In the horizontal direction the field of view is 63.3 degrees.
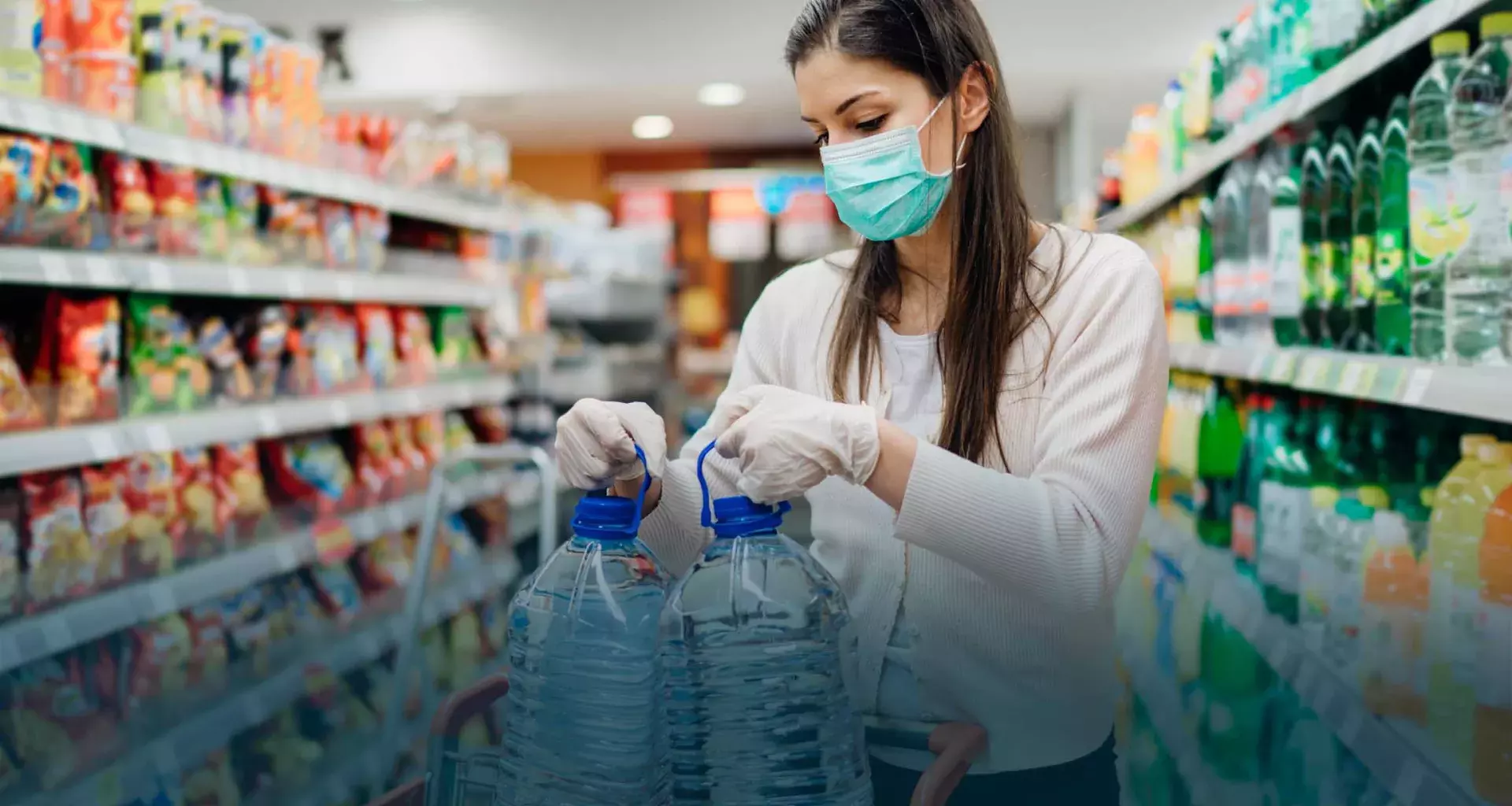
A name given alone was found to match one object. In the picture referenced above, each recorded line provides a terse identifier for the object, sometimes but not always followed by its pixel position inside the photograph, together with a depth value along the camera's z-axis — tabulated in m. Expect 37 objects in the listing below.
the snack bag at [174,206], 2.88
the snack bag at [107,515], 2.70
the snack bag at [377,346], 3.98
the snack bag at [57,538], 2.43
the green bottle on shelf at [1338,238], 1.99
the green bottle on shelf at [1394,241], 1.73
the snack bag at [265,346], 3.39
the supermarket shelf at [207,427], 2.41
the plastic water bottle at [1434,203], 1.53
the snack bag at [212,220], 3.05
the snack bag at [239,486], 3.21
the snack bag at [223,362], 3.19
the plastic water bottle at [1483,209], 1.44
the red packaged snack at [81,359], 2.61
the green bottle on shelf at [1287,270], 2.11
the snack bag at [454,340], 4.59
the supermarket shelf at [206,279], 2.41
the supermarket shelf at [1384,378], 1.27
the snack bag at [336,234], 3.73
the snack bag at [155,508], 2.81
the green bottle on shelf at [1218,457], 2.74
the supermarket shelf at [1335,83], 1.44
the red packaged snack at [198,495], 3.05
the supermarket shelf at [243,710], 1.68
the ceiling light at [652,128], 7.74
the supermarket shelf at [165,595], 2.08
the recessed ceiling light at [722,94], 6.56
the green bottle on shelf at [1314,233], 2.07
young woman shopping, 1.00
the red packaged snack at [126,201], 2.73
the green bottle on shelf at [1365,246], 1.85
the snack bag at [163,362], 2.89
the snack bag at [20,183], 2.31
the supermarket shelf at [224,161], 2.38
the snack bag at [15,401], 2.39
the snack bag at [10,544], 2.35
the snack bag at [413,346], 4.25
